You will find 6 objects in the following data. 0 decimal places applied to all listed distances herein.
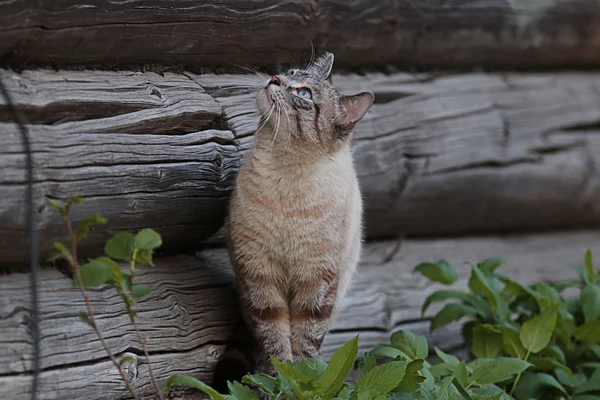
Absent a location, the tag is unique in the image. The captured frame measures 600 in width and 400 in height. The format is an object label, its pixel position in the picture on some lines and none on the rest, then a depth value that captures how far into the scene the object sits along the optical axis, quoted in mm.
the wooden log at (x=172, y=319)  4816
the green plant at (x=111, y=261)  4508
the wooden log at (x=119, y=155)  4863
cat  5684
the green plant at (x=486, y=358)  4961
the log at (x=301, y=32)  5051
